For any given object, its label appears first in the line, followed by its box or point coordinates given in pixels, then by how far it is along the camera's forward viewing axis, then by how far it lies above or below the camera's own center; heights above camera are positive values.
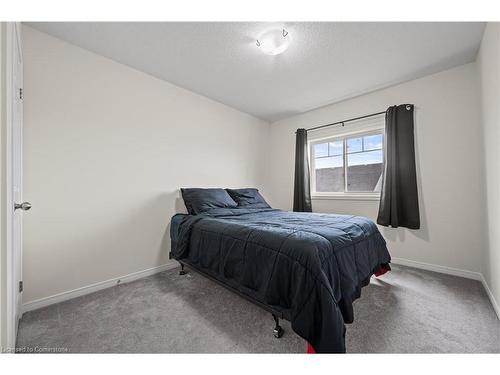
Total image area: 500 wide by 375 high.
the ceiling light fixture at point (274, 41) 1.74 +1.32
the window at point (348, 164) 2.94 +0.37
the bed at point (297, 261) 1.07 -0.52
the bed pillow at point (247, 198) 2.90 -0.14
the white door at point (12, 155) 0.94 +0.22
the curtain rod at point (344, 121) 2.80 +1.02
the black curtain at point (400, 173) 2.44 +0.16
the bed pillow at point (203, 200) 2.42 -0.13
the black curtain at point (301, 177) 3.42 +0.18
